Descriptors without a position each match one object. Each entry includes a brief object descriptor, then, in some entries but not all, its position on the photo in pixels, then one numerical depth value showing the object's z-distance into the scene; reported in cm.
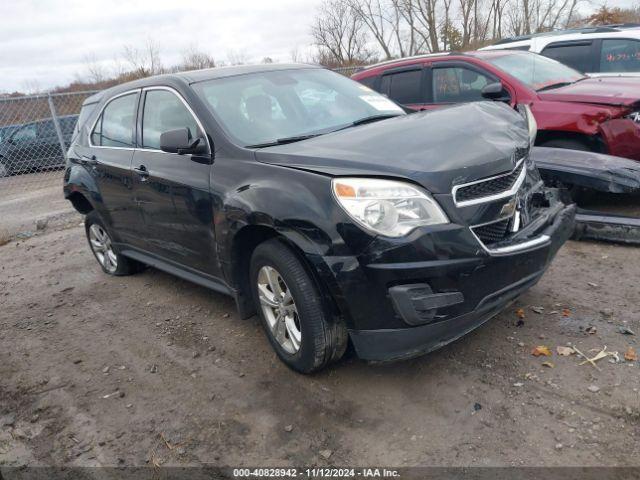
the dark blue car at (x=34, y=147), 1312
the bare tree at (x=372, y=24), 3034
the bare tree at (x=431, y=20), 2814
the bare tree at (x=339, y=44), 3064
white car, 792
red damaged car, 552
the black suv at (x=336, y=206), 269
